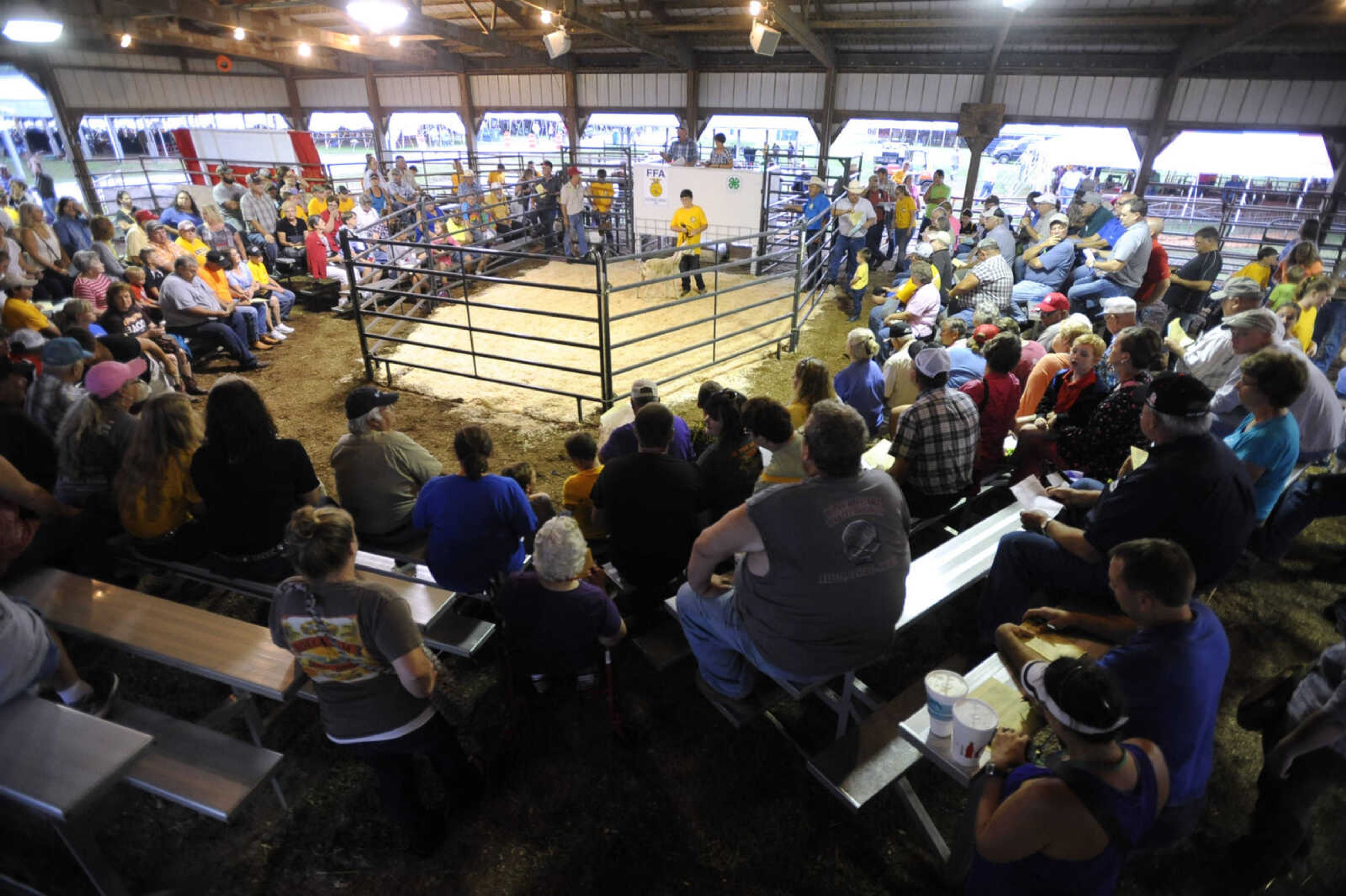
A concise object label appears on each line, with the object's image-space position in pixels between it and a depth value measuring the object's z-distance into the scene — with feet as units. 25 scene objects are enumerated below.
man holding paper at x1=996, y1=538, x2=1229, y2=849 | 5.70
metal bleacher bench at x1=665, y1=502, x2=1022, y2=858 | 7.62
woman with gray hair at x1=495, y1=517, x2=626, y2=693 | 8.21
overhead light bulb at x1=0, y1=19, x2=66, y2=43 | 35.09
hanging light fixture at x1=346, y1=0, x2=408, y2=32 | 27.89
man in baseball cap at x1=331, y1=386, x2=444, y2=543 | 11.16
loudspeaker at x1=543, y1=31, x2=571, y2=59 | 36.68
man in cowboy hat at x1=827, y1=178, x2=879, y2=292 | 32.14
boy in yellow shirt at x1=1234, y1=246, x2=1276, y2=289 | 21.47
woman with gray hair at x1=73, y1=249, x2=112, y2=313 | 21.71
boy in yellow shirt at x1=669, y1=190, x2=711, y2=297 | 35.35
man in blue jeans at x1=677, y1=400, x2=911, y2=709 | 6.86
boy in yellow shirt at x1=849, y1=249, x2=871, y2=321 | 27.81
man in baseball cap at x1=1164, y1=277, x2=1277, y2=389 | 14.74
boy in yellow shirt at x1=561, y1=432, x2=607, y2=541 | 11.47
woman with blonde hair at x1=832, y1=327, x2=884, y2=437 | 15.80
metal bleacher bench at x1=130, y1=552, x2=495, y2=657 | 9.29
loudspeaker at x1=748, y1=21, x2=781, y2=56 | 33.76
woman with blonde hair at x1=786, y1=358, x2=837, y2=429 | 13.19
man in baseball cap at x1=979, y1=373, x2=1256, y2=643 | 7.64
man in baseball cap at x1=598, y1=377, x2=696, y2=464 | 12.48
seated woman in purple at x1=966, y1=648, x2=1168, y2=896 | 4.89
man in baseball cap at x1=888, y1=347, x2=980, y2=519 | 11.30
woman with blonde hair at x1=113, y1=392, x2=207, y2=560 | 9.97
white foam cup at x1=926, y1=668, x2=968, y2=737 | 6.68
